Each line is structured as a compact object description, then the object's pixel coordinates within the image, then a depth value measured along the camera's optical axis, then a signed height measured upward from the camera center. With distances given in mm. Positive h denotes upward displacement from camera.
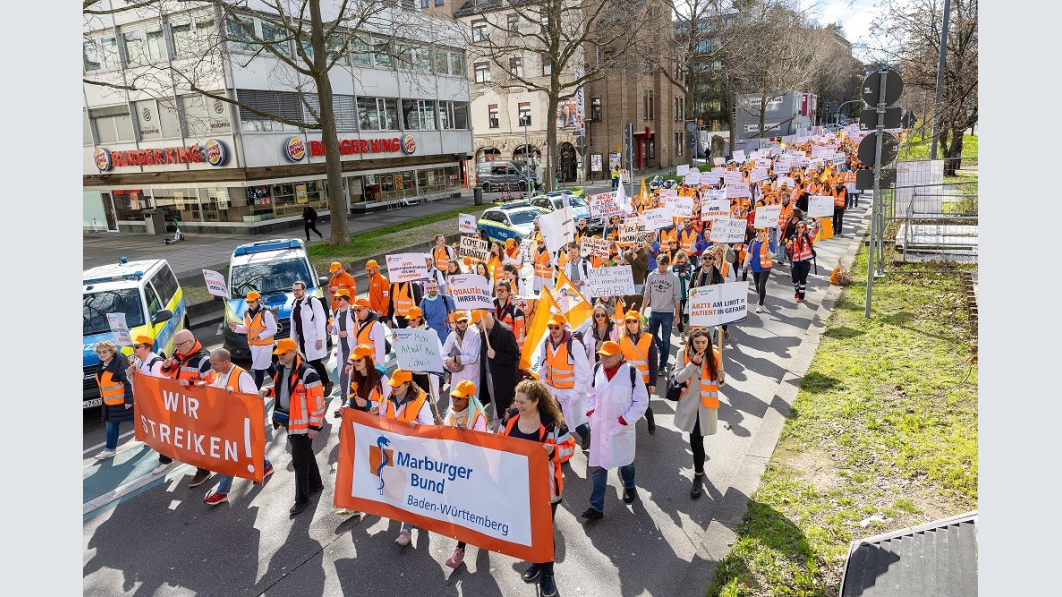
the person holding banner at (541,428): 5098 -2056
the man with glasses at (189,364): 6910 -1863
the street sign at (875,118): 10109 +468
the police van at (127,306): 9648 -1757
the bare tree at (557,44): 27734 +6748
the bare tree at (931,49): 18344 +3653
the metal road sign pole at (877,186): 10359 -642
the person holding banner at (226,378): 6457 -1908
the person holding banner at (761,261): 12469 -2027
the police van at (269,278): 10930 -1730
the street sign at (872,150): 10819 -25
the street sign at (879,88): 10281 +950
